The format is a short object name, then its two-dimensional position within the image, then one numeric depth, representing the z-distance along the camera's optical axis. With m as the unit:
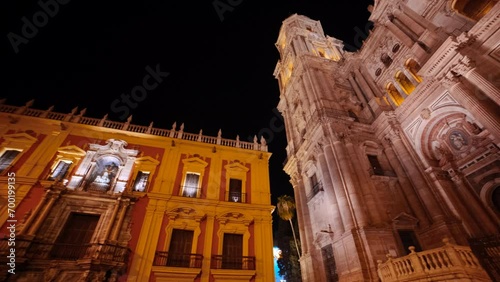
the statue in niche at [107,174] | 15.35
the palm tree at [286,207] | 26.11
